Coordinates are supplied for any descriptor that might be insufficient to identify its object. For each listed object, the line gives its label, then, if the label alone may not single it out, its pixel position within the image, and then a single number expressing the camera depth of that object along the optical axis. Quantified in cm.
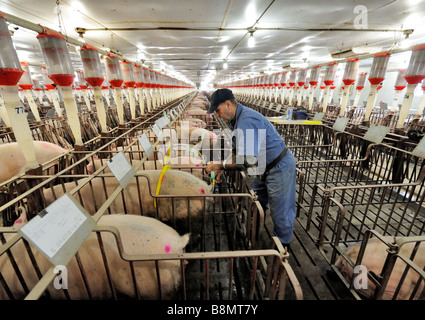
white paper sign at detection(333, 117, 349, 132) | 590
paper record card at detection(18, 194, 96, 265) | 108
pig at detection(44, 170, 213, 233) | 320
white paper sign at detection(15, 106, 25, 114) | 290
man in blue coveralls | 272
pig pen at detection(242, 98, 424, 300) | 209
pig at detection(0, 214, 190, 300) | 199
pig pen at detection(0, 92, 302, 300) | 143
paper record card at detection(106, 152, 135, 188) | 224
